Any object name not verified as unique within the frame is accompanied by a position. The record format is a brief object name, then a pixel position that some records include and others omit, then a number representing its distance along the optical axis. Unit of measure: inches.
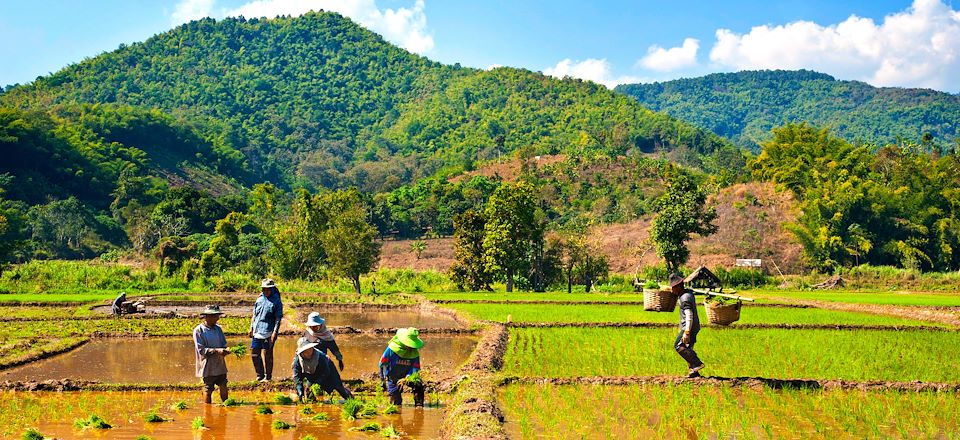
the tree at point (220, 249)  2220.0
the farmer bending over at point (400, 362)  478.9
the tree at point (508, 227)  1875.0
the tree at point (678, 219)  1948.8
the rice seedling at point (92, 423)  416.5
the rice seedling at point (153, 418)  436.5
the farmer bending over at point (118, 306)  1179.9
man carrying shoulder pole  534.6
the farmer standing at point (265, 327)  552.4
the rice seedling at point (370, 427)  415.8
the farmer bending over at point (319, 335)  494.3
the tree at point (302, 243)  2106.3
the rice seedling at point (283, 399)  487.2
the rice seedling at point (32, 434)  371.0
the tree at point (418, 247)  3123.8
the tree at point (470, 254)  1955.0
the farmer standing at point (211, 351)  480.7
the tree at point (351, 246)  1836.6
